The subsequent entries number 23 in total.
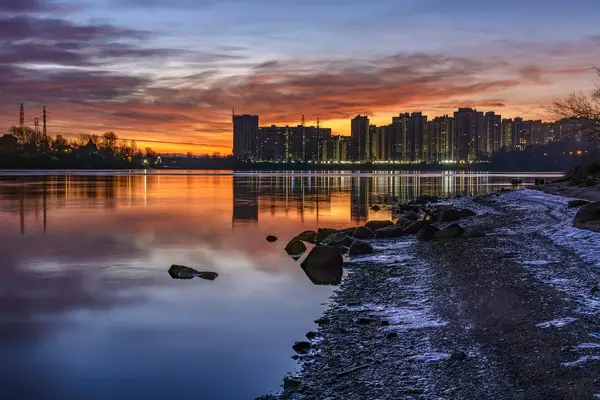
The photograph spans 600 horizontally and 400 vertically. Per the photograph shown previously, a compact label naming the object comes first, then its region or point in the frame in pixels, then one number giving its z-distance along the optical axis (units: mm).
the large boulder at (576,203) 28938
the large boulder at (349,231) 26788
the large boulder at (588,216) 20703
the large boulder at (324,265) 17859
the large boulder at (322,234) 25938
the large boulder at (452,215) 31000
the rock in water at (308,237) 26638
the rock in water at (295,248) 23555
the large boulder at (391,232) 25812
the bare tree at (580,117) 38625
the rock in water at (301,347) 10867
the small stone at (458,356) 9046
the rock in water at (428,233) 23422
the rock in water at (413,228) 25953
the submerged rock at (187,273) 18531
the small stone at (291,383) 9008
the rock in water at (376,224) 28641
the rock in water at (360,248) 21422
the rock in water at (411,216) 33278
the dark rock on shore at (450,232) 22984
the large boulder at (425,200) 51969
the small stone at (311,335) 11766
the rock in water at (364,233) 25797
